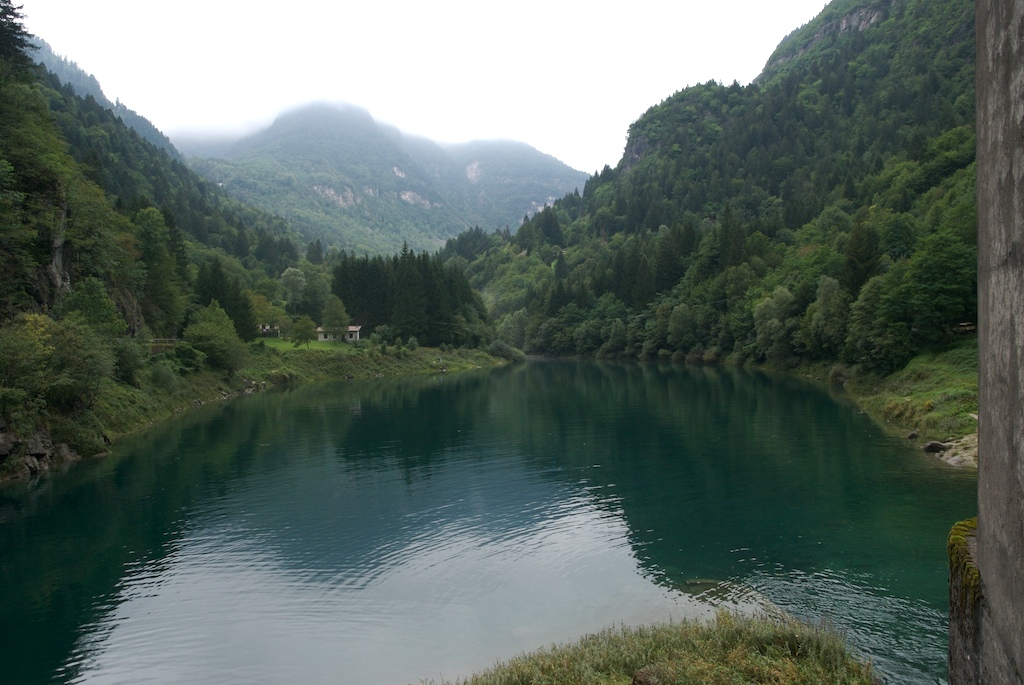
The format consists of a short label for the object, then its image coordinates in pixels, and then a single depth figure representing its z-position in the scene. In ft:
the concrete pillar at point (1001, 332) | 21.47
